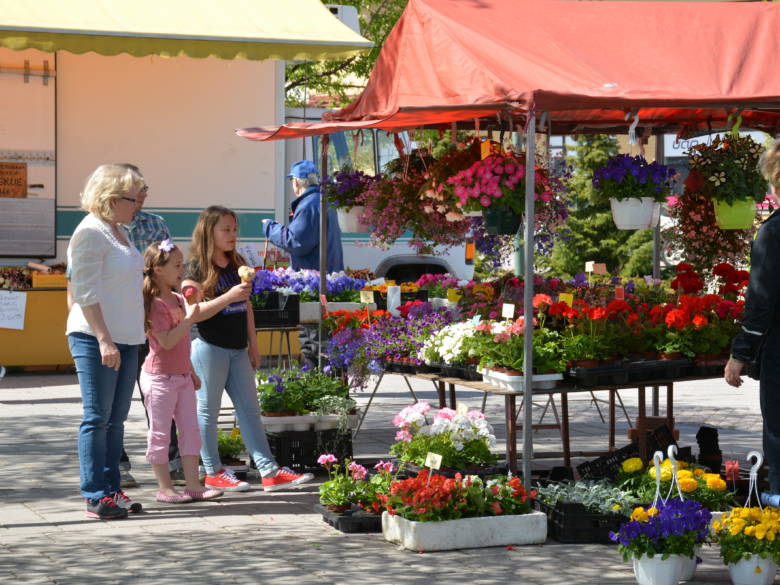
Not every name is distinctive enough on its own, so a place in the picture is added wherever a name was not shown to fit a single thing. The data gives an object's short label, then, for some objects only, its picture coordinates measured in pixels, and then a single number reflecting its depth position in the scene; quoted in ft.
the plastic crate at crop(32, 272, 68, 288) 84.94
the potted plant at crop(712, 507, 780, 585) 35.91
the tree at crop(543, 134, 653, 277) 157.07
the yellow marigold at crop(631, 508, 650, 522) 36.96
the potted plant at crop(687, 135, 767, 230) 52.21
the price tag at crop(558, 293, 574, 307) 46.80
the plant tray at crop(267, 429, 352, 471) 52.49
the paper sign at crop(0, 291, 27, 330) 83.92
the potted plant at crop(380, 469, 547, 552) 40.50
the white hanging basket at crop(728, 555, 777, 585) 36.09
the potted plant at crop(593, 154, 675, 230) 51.60
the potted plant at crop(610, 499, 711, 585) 36.27
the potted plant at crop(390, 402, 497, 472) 44.88
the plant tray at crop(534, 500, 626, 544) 41.93
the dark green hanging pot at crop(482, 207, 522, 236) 49.19
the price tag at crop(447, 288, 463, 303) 52.49
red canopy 44.27
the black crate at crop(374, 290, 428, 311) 65.36
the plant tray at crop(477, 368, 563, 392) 44.32
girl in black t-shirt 49.16
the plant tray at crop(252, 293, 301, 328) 61.46
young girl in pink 46.85
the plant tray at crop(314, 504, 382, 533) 43.16
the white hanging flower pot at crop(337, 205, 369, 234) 57.36
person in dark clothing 37.27
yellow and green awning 77.77
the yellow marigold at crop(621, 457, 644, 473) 43.47
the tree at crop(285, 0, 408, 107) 131.95
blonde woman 43.27
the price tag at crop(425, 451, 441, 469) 41.68
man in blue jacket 66.13
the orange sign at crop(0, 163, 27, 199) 88.38
